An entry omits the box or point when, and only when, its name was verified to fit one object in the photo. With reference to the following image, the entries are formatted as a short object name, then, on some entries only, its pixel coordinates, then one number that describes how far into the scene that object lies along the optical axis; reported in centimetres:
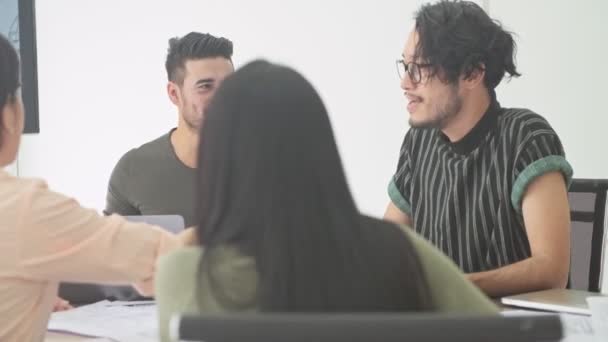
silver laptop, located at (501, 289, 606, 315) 234
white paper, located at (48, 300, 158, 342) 232
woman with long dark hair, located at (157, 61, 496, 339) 175
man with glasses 262
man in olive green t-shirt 311
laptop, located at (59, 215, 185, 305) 260
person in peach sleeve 210
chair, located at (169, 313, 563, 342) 126
